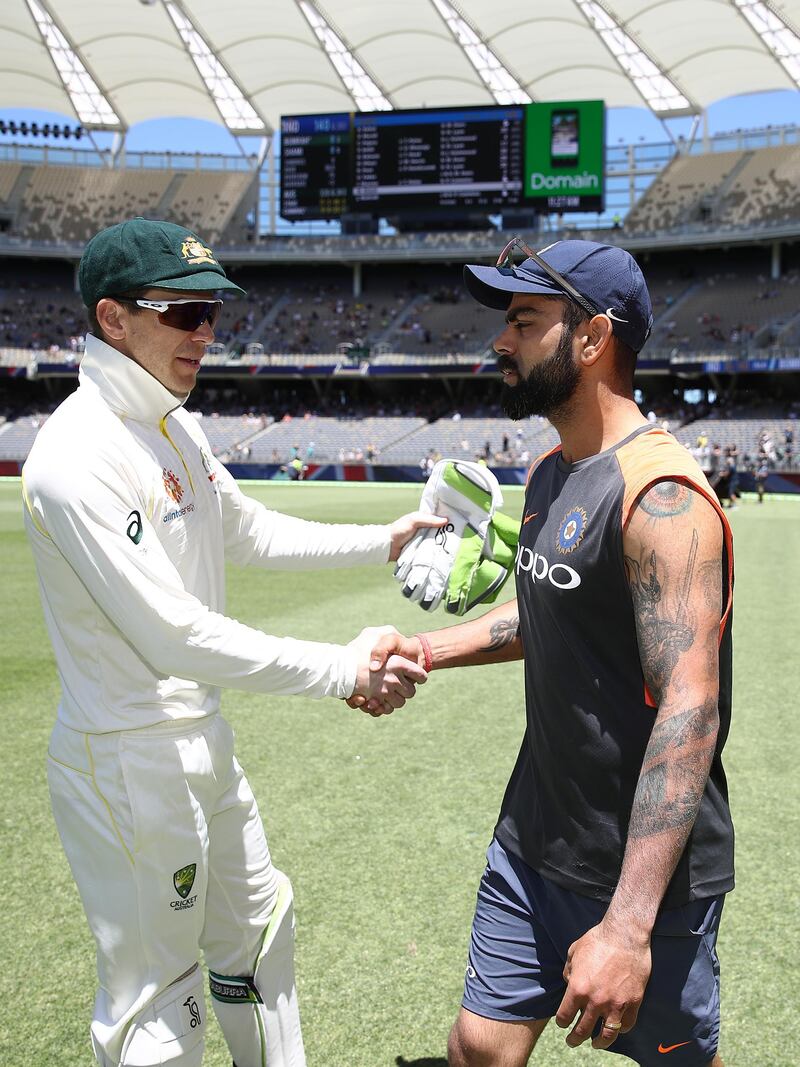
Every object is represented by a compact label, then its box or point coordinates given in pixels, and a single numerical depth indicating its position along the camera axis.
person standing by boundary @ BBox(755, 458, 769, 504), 33.74
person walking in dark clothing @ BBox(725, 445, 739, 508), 29.45
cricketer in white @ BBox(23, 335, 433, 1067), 2.49
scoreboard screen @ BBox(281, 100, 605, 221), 49.62
